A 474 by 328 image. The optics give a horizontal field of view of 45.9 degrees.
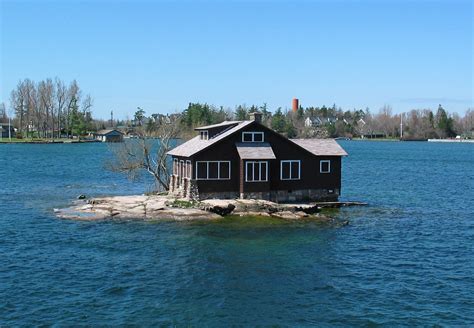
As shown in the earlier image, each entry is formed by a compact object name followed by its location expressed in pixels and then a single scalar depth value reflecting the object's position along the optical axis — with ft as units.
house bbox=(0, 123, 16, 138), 623.77
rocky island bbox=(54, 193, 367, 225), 136.77
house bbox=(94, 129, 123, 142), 607.78
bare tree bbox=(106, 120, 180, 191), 174.09
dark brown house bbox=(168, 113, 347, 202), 147.43
